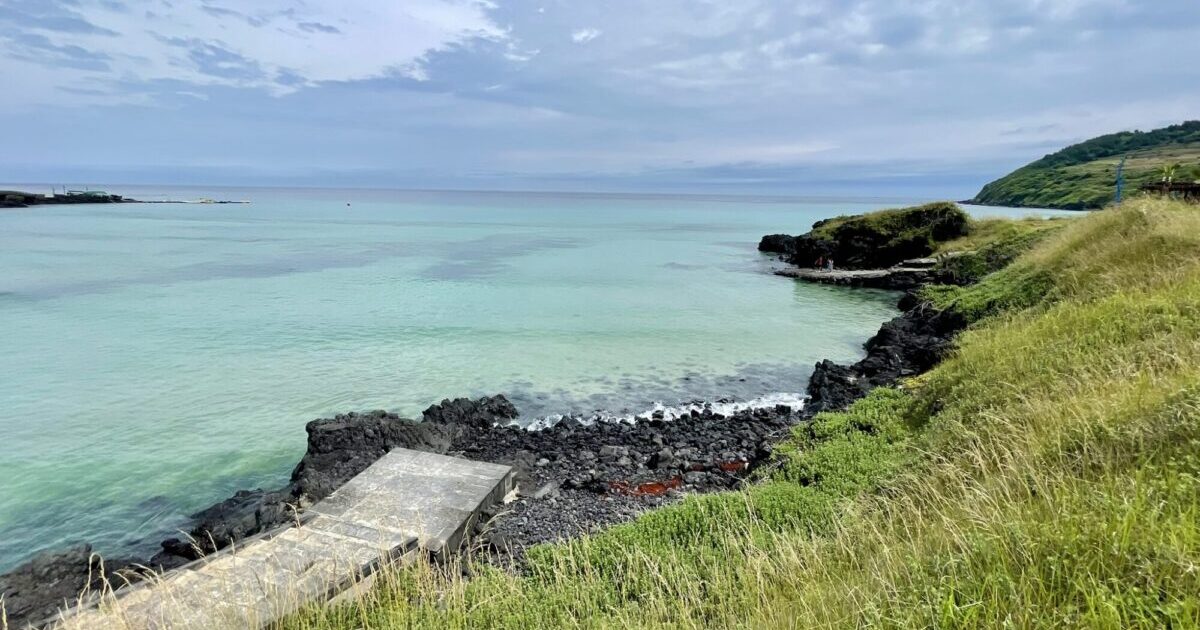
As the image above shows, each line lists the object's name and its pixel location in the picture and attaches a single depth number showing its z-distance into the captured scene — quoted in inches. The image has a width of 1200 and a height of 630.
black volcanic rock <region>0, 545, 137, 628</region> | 305.4
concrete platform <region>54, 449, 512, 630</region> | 240.8
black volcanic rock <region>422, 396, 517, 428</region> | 597.3
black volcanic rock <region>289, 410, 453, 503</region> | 445.1
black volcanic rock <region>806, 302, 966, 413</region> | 631.2
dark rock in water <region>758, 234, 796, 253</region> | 2554.1
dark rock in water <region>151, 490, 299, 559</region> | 374.0
